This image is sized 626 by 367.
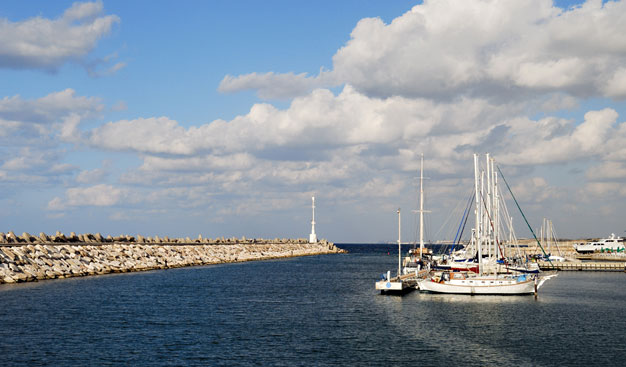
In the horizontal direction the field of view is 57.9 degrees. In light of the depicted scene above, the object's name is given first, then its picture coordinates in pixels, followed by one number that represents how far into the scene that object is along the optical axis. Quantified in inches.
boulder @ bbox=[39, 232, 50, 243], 3752.7
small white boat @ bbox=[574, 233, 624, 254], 6136.8
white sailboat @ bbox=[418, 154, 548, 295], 2508.6
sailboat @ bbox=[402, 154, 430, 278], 3905.0
